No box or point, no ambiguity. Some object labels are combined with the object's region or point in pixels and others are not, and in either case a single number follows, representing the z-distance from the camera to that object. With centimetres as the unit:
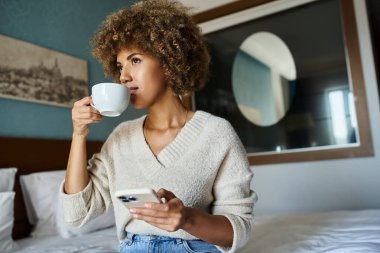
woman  81
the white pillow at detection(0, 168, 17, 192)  150
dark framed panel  226
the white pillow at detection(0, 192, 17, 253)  133
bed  114
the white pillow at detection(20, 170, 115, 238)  165
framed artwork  175
